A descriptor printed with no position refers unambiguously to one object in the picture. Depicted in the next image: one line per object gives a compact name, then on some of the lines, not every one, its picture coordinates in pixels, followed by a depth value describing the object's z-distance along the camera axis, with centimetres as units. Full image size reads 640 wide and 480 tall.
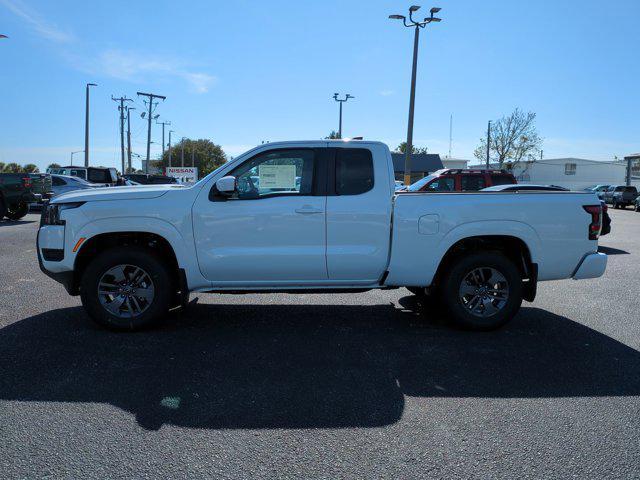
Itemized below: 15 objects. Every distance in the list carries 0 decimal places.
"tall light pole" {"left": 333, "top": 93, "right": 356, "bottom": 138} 3900
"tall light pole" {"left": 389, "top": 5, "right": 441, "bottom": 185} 2116
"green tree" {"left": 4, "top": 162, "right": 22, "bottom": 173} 7275
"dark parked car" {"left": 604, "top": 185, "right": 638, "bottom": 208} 3591
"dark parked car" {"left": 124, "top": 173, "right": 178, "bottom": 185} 2863
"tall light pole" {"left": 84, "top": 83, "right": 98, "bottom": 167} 4472
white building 7944
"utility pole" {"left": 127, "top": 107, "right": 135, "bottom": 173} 6031
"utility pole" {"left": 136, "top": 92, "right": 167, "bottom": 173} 5398
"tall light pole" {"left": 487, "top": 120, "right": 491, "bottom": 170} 5319
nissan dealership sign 4428
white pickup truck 544
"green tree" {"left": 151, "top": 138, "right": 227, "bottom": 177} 10238
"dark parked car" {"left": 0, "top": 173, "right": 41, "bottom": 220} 1798
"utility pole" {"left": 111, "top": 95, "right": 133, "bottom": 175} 5934
